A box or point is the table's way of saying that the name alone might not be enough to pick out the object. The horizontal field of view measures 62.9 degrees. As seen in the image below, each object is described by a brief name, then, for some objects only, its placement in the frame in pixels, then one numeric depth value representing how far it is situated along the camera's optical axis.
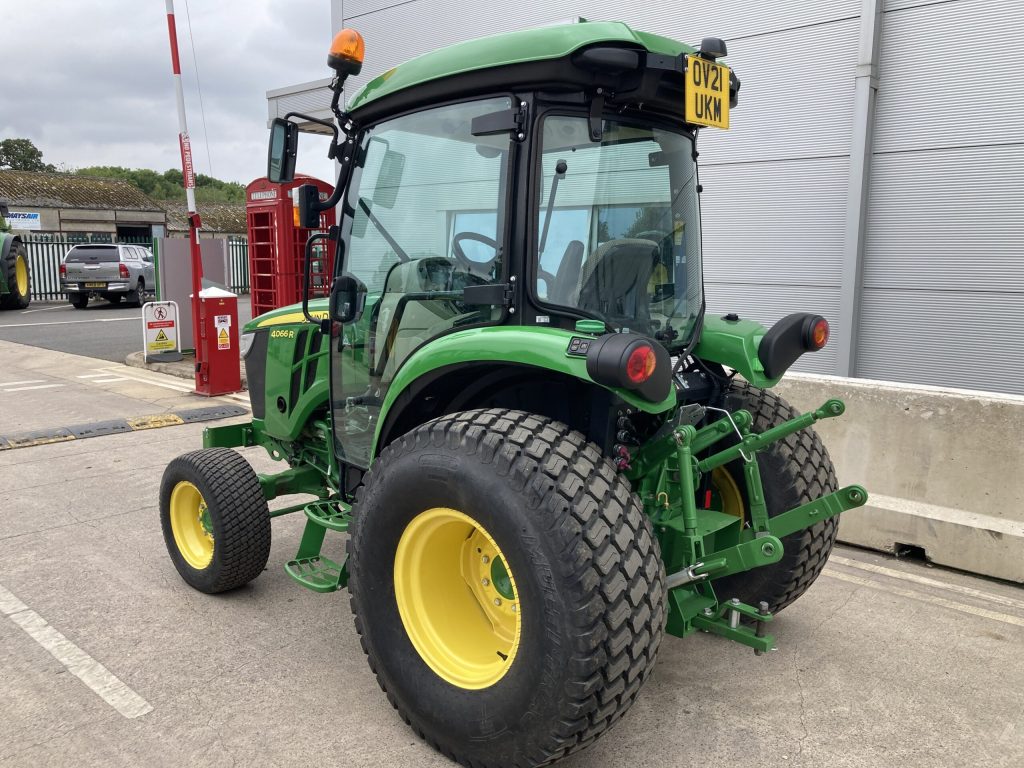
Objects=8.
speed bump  7.02
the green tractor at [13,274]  18.56
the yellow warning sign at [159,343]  11.17
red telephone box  9.95
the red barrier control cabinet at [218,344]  9.02
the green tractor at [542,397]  2.43
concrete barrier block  4.32
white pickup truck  19.67
